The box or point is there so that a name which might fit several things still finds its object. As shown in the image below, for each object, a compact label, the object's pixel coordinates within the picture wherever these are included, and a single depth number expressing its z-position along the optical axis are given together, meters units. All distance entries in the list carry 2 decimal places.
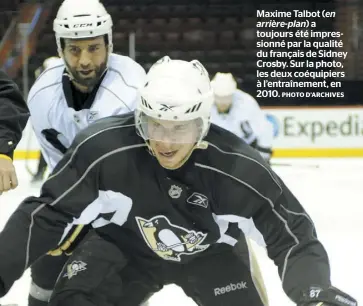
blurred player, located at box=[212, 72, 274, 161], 9.79
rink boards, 13.80
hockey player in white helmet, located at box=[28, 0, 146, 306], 4.69
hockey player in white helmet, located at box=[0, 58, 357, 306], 3.33
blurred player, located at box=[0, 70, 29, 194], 3.59
